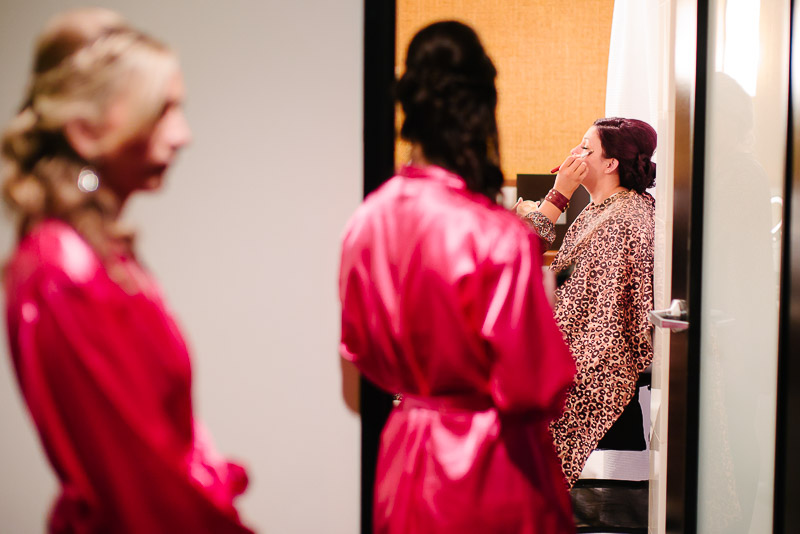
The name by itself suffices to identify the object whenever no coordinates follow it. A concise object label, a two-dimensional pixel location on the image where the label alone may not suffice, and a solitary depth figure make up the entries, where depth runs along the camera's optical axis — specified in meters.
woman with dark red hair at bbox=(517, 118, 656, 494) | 2.07
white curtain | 2.63
